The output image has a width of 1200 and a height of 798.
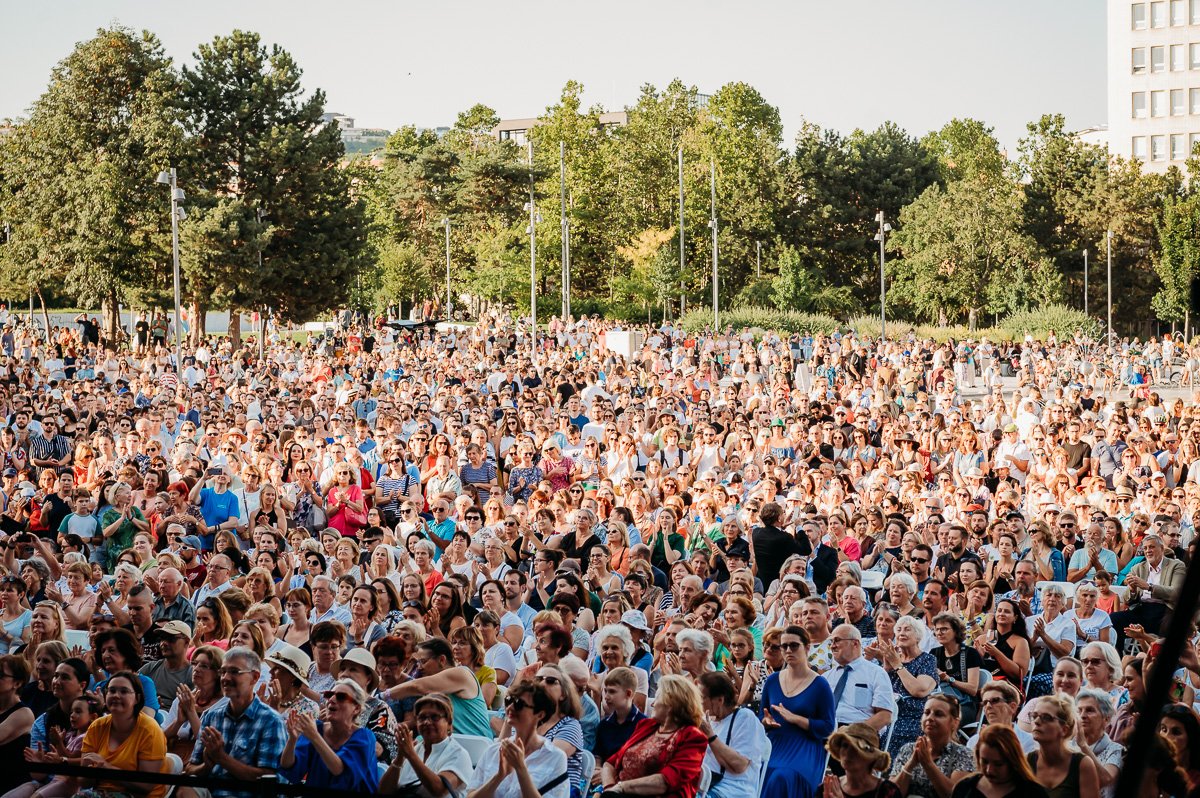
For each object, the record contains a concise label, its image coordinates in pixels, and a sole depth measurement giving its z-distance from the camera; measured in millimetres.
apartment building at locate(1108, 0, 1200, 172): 91938
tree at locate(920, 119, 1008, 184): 80312
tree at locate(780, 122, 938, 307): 66000
